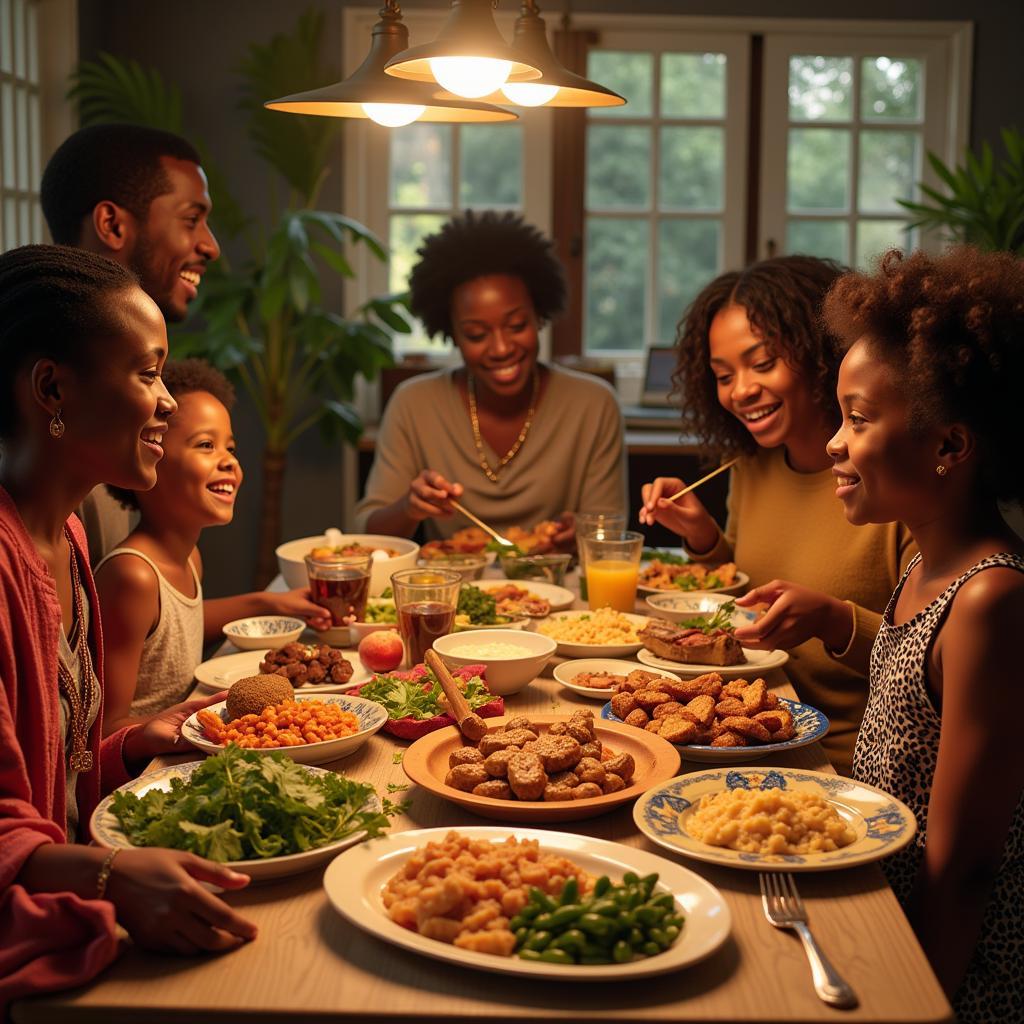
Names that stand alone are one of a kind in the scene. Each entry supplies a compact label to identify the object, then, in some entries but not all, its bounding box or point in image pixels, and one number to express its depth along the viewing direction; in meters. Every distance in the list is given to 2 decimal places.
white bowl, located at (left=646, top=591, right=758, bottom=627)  2.36
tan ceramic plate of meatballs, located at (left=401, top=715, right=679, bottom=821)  1.40
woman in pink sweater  1.15
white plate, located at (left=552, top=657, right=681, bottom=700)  1.91
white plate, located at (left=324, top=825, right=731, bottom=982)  1.07
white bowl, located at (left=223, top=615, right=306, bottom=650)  2.13
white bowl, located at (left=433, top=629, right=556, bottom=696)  1.91
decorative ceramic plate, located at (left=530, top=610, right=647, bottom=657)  2.17
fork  1.05
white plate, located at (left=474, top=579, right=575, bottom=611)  2.55
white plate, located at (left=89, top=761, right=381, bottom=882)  1.24
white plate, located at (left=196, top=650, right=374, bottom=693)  1.94
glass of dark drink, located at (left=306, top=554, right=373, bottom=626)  2.24
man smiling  2.55
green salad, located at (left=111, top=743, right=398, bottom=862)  1.25
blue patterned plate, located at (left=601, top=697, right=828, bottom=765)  1.61
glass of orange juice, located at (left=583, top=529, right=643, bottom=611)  2.48
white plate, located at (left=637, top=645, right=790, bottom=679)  2.01
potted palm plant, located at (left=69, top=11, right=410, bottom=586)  4.67
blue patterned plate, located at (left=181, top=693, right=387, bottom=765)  1.57
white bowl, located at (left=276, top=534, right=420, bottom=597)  2.54
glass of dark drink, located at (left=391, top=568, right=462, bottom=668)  2.05
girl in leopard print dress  1.46
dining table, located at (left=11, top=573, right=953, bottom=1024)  1.04
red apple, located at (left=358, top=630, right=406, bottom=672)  2.02
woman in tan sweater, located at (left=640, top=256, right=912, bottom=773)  2.35
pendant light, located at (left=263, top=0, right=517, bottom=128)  2.05
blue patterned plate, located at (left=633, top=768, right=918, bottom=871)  1.28
